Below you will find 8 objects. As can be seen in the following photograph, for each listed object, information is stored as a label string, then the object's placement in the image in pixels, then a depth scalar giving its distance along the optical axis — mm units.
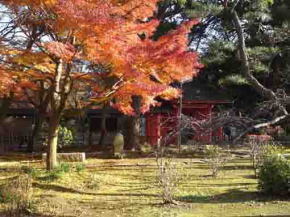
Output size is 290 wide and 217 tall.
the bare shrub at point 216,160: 16766
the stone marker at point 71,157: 19455
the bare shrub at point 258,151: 15836
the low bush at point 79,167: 16662
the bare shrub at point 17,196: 11250
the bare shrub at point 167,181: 12055
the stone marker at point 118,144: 22703
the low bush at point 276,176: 12711
